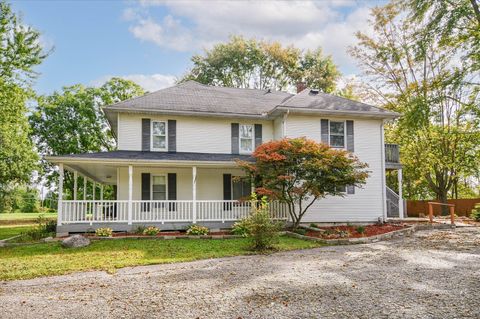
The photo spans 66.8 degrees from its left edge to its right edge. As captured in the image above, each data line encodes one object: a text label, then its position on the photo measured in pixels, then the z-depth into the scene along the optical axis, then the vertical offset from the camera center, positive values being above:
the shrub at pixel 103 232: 13.41 -1.65
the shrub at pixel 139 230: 14.12 -1.67
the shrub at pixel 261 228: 10.96 -1.30
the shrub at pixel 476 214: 19.27 -1.63
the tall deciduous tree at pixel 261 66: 37.22 +12.36
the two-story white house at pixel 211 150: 15.31 +1.69
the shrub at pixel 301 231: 14.26 -1.82
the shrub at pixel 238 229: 13.97 -1.69
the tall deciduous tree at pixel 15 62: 15.70 +5.61
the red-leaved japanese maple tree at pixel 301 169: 13.91 +0.62
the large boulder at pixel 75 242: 11.65 -1.74
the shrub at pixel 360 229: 14.01 -1.76
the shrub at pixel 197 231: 14.08 -1.72
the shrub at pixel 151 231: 13.80 -1.68
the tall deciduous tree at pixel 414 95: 25.11 +6.39
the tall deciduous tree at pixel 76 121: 29.84 +5.51
